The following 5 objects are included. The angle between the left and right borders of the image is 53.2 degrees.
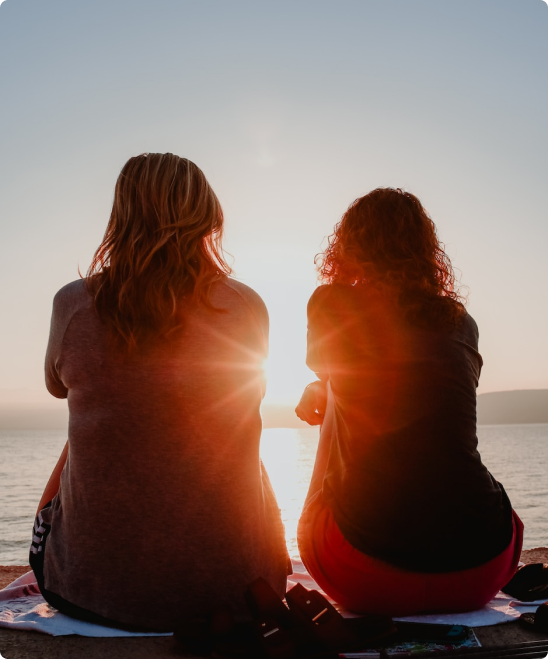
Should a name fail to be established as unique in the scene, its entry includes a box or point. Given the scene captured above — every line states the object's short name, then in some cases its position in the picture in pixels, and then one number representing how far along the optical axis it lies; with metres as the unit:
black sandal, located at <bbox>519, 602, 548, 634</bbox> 2.08
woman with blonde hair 2.00
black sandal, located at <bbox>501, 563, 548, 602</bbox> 2.49
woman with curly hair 2.18
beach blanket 2.02
